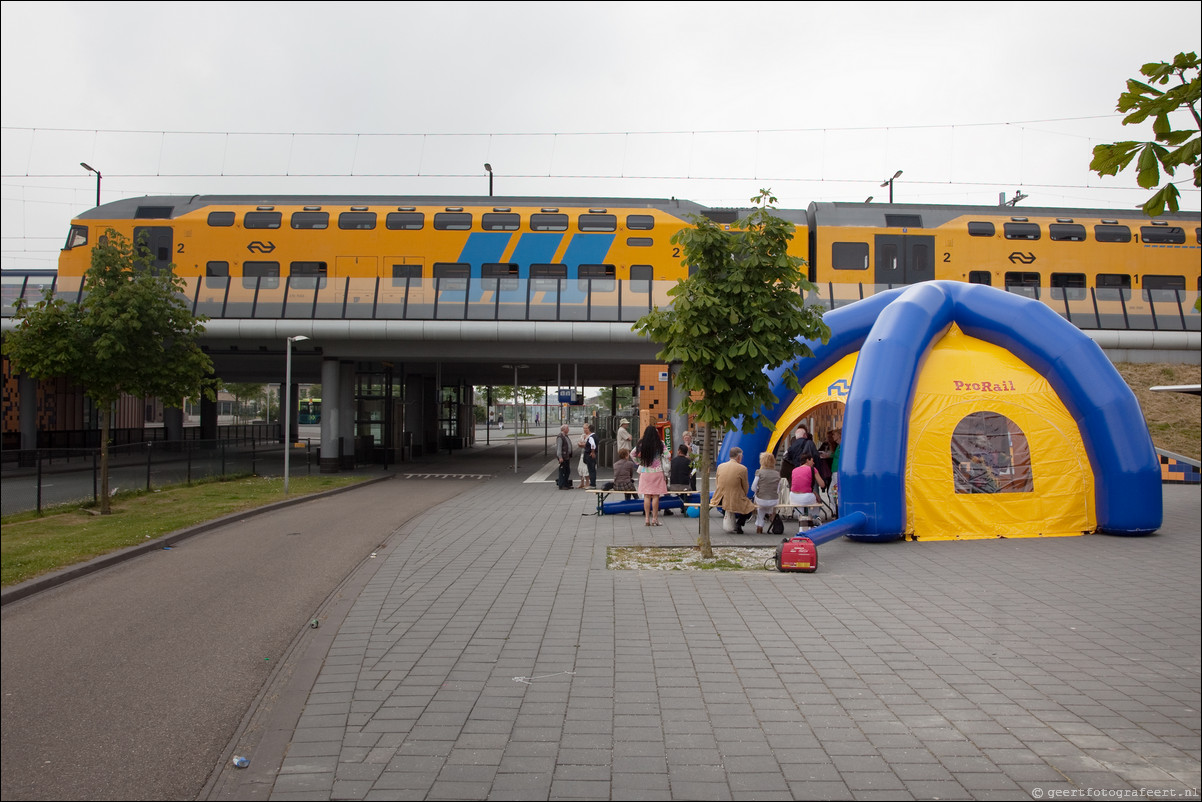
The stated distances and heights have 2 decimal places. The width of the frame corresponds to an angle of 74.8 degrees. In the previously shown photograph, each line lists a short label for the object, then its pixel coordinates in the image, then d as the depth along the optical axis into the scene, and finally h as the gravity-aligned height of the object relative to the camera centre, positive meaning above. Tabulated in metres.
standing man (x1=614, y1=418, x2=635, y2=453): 19.53 -0.64
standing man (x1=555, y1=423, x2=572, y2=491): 21.08 -1.31
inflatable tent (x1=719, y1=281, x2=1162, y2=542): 11.39 -0.36
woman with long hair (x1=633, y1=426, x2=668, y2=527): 13.96 -1.17
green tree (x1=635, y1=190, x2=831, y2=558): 9.70 +1.18
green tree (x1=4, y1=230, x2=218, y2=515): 13.96 +1.41
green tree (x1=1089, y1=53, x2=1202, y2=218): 2.57 +0.95
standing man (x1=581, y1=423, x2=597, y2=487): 21.12 -1.13
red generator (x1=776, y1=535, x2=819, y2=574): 9.36 -1.74
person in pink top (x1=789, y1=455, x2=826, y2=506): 12.41 -1.22
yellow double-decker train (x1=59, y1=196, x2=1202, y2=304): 22.97 +5.03
